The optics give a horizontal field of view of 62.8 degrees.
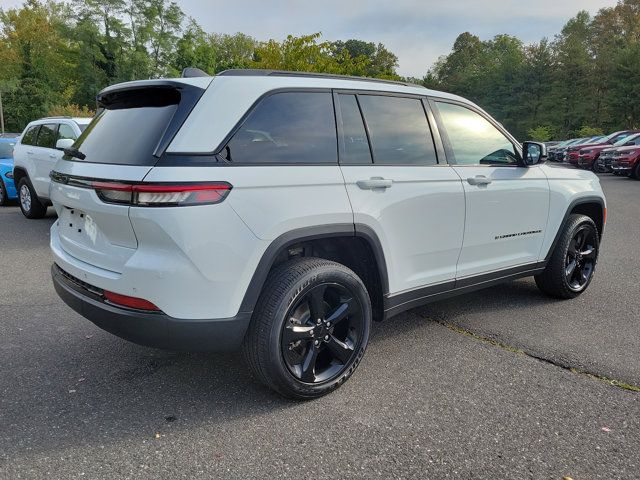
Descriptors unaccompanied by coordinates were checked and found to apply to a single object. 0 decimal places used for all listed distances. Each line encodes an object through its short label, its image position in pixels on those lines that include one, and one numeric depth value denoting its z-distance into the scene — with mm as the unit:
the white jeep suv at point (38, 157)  8297
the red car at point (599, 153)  19422
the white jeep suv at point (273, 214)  2496
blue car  10984
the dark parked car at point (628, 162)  18281
